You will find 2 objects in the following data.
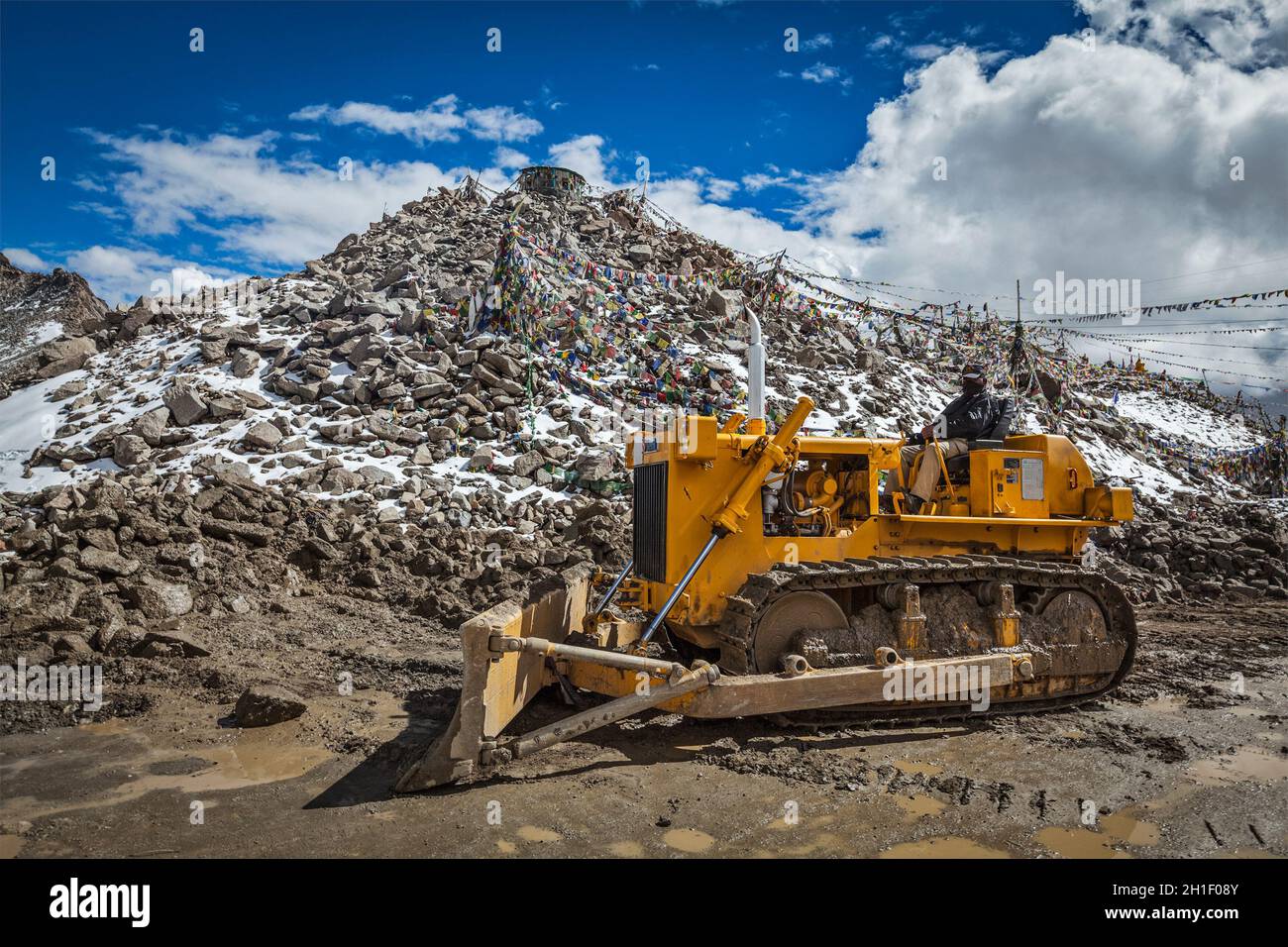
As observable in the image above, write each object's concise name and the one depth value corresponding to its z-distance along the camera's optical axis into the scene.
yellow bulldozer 5.68
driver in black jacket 7.24
